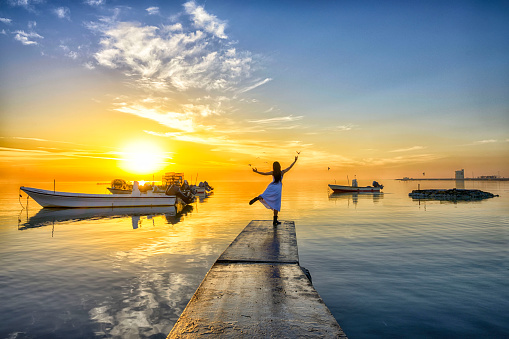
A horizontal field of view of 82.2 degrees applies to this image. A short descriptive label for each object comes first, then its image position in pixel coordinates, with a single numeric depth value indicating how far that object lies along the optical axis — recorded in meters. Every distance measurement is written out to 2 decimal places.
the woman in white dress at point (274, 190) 12.47
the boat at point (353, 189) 83.69
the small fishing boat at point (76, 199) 36.47
